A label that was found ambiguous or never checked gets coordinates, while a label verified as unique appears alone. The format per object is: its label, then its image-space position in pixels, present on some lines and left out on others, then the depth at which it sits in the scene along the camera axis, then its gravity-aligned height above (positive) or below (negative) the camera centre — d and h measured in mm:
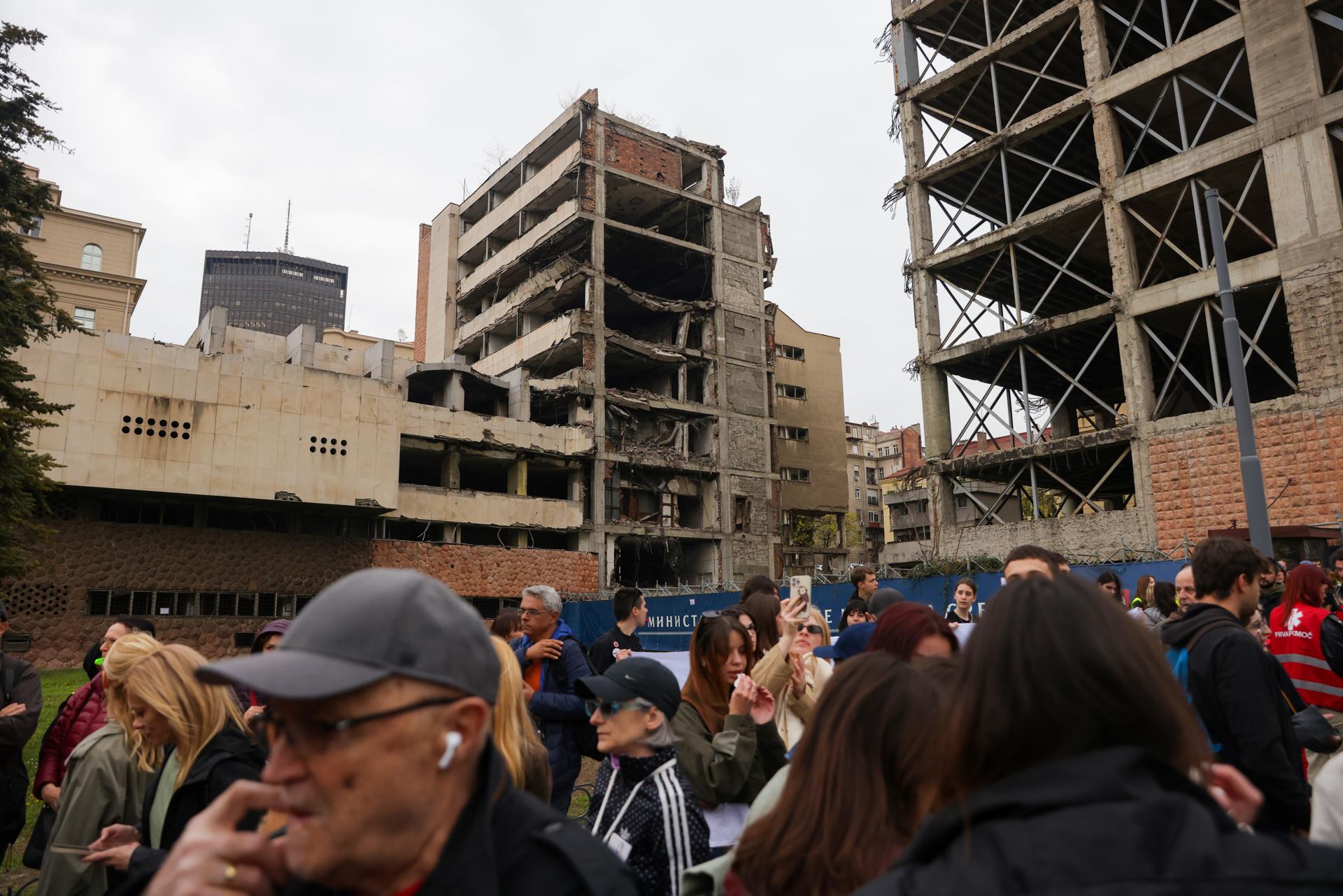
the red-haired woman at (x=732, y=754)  3670 -759
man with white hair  5699 -711
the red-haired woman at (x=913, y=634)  3711 -252
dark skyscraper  173500 +58175
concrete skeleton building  24906 +12004
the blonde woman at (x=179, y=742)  3393 -666
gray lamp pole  11266 +2244
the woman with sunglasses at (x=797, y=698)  4422 -625
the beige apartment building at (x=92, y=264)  53188 +19646
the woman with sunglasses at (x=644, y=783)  3207 -794
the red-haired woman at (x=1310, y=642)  5742 -462
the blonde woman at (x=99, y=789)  3719 -941
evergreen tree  16734 +5521
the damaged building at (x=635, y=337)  45062 +13574
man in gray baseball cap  1567 -356
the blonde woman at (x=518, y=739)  3857 -723
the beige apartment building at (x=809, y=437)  57469 +9459
